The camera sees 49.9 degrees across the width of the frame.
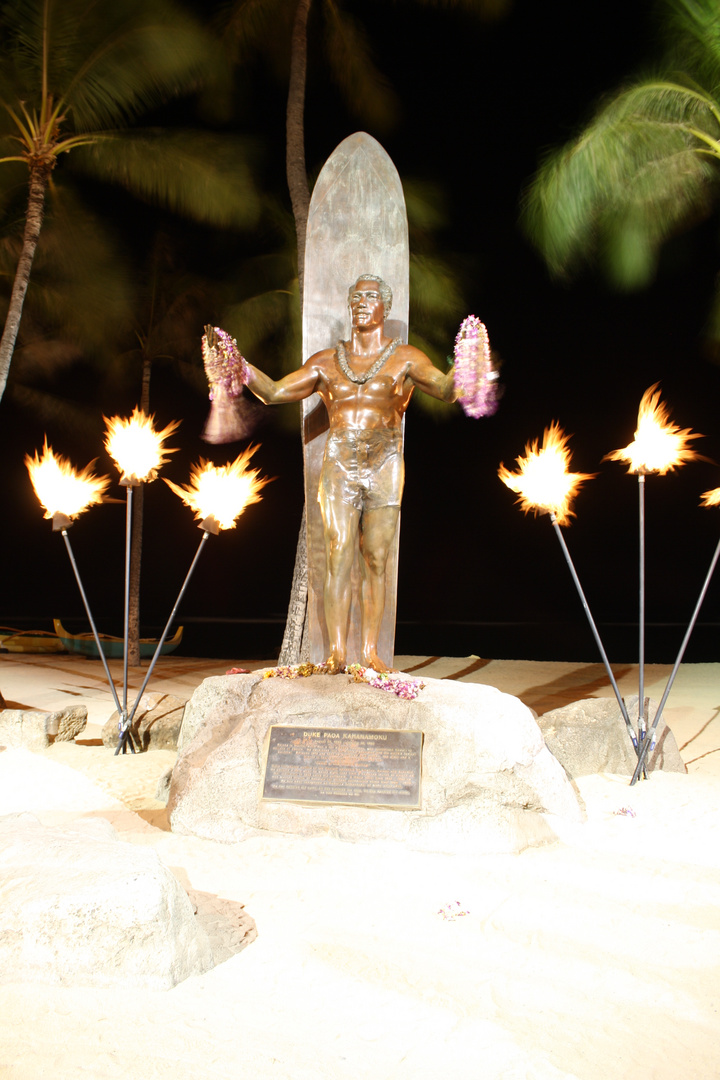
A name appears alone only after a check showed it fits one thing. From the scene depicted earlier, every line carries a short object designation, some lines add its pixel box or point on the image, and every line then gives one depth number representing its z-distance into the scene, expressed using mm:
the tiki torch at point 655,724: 6068
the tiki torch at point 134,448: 7195
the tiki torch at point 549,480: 6547
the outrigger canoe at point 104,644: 19578
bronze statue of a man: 5492
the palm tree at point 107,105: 11273
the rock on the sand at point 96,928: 2680
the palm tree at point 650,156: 10570
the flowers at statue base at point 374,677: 4926
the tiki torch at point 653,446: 6488
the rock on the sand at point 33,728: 7367
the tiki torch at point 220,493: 6727
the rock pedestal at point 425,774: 4457
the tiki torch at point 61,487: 7062
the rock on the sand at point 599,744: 6438
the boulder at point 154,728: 7414
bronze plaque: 4520
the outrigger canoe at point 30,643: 21078
